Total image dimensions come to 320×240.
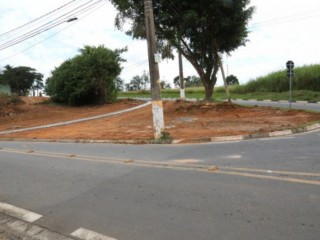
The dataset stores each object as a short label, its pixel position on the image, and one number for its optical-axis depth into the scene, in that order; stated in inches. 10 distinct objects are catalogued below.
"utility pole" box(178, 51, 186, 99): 785.8
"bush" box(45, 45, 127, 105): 900.2
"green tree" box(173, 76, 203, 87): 2751.1
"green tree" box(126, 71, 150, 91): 2645.9
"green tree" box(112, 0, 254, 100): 578.1
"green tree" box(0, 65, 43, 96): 1821.1
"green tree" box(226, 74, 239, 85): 2536.6
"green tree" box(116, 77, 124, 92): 1007.6
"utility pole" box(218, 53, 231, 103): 607.2
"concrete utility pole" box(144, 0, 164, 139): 350.7
